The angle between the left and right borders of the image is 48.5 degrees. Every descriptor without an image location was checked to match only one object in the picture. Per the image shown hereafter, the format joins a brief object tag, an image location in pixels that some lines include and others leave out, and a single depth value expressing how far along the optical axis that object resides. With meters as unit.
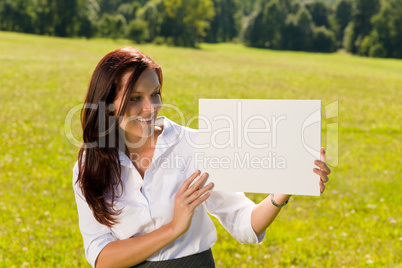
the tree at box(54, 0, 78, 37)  51.06
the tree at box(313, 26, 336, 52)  56.53
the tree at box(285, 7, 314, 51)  57.44
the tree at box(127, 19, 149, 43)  50.06
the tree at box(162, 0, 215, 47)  55.19
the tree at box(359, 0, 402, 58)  51.12
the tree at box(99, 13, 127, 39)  53.22
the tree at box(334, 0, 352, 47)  65.25
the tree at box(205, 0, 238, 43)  69.06
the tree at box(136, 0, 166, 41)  54.78
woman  1.91
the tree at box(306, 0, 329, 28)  64.75
